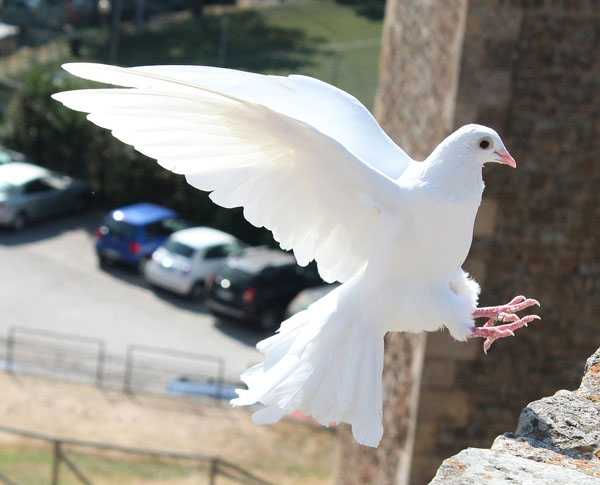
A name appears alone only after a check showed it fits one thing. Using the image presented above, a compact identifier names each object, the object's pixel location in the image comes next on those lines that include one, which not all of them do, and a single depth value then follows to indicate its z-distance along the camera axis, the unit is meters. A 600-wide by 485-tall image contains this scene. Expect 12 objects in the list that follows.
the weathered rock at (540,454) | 4.15
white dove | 4.92
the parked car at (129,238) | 22.48
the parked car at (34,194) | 24.09
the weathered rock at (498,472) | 3.84
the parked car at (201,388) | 17.64
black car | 20.12
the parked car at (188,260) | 21.39
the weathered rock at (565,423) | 4.30
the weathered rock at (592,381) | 4.59
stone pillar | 10.12
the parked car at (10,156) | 25.73
